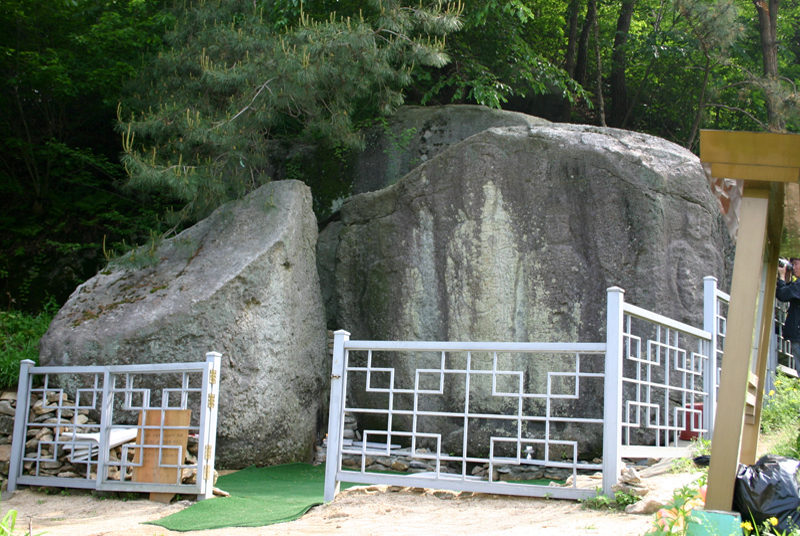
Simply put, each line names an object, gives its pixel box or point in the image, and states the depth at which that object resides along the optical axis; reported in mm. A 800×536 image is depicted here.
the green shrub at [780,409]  5945
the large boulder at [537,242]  7336
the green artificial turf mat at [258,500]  4266
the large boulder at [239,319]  6734
